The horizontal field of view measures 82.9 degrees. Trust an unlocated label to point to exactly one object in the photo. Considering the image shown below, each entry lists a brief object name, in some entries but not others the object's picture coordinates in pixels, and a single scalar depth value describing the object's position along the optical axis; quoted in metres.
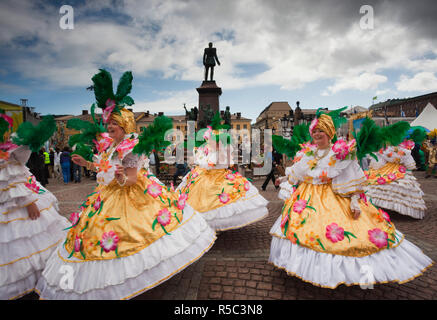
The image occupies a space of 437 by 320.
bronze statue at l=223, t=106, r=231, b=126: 13.70
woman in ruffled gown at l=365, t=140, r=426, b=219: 6.02
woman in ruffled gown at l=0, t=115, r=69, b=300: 2.81
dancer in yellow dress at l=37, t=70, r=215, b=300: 2.43
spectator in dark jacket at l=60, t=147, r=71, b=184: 13.87
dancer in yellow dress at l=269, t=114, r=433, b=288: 2.64
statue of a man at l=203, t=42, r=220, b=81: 14.54
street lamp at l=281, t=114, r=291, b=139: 14.49
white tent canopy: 16.47
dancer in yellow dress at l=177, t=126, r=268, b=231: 4.53
